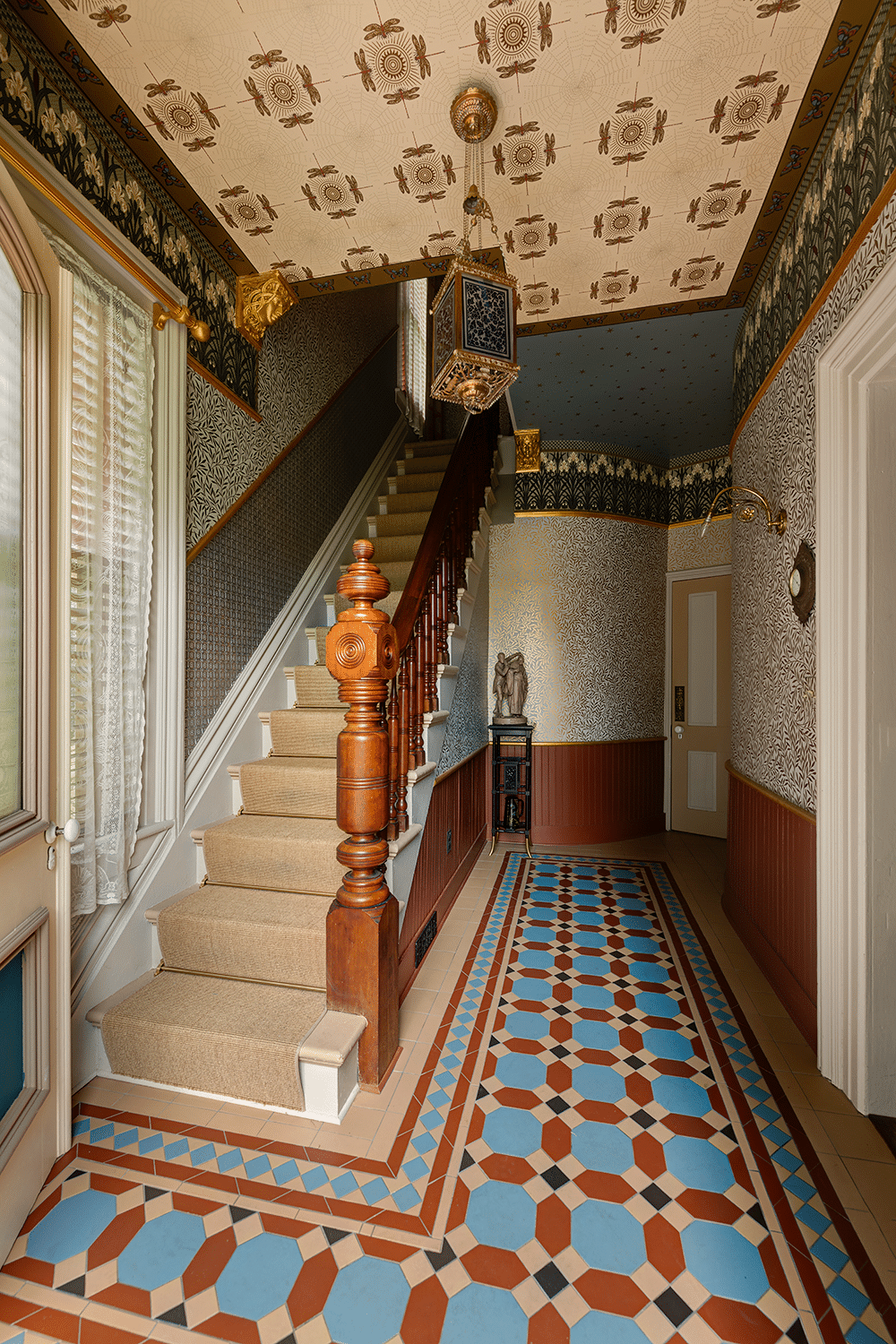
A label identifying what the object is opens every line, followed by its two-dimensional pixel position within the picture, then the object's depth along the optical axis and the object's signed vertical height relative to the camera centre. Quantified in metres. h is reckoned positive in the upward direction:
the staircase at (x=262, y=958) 1.83 -1.05
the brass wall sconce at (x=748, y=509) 2.50 +0.82
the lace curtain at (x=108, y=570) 1.85 +0.36
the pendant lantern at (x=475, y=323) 2.00 +1.24
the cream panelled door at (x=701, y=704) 5.07 -0.25
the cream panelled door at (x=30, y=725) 1.46 -0.13
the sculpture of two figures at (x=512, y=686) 4.77 -0.08
